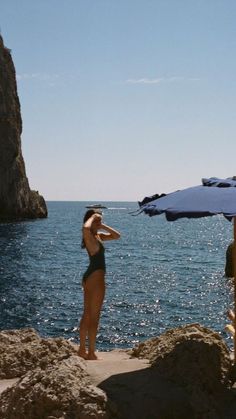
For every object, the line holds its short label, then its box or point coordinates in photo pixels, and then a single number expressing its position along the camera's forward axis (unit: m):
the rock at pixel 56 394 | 5.87
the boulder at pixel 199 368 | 6.45
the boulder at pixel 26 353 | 7.81
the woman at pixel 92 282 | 8.23
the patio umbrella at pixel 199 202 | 7.02
